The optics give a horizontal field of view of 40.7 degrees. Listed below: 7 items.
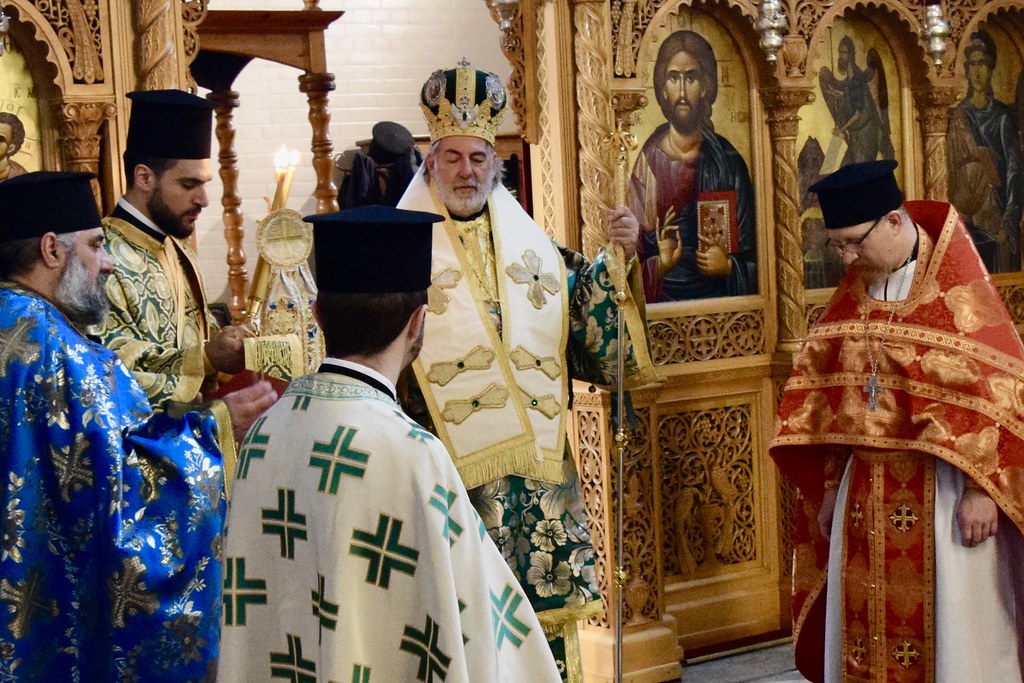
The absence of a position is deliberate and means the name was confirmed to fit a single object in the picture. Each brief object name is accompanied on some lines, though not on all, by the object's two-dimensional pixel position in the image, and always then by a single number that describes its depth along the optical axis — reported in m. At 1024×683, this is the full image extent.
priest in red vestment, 4.14
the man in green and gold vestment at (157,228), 3.82
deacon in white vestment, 2.33
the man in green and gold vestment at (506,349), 4.10
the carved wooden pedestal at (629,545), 5.40
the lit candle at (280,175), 3.64
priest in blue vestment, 3.21
